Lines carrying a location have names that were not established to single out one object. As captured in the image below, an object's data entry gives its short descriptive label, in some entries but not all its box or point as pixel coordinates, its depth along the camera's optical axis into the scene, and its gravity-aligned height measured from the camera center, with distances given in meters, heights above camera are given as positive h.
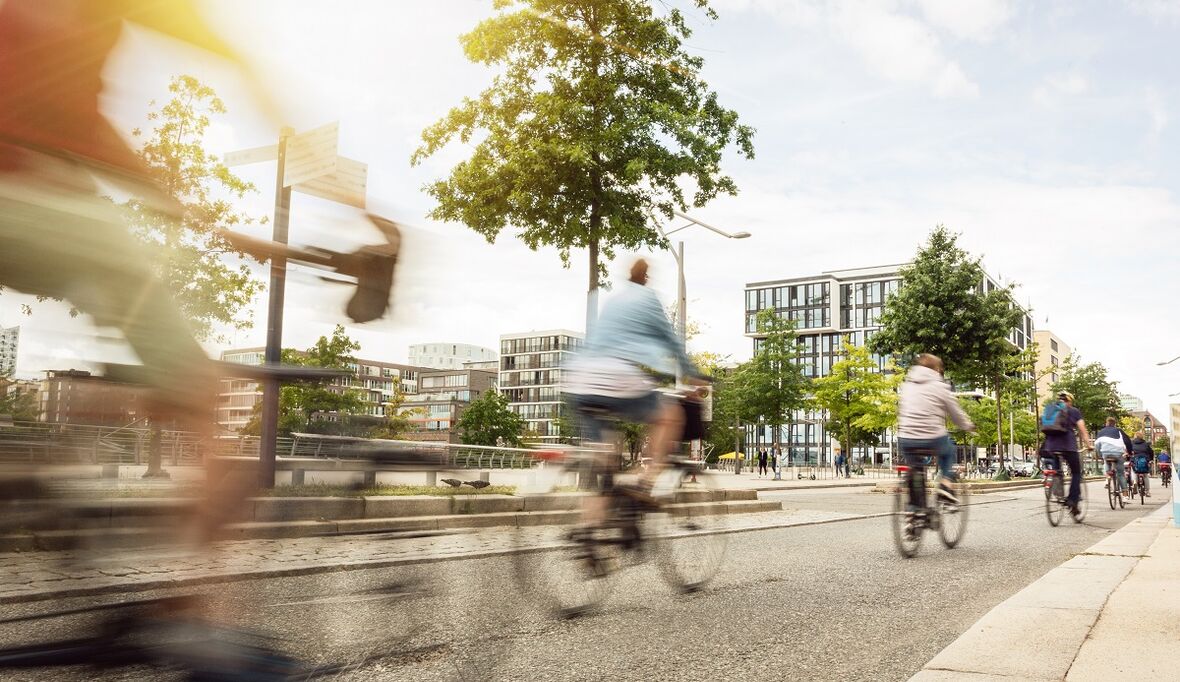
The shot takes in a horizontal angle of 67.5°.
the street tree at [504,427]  67.09 -0.29
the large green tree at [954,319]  28.62 +3.72
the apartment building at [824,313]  106.38 +14.51
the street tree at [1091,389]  56.03 +3.06
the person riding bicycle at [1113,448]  15.41 -0.19
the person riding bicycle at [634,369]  5.03 +0.33
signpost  1.95 +0.56
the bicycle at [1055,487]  11.23 -0.65
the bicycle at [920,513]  7.38 -0.69
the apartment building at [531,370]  121.19 +7.54
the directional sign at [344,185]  2.15 +0.58
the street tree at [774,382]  42.25 +2.28
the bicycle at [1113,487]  16.17 -0.93
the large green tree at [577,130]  15.45 +5.30
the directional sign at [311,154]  1.97 +0.60
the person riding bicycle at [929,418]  7.74 +0.13
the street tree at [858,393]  38.16 +1.72
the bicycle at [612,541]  4.88 -0.66
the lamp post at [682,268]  22.44 +4.31
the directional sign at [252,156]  1.92 +0.57
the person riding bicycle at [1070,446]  11.16 -0.13
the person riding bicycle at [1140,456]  19.58 -0.41
